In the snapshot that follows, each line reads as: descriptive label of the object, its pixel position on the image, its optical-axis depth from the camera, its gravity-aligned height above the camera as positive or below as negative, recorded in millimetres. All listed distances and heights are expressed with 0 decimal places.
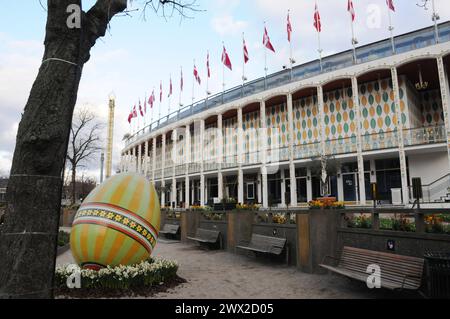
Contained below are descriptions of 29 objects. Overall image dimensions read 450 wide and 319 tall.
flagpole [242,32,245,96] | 34219 +13128
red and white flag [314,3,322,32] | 27517 +14802
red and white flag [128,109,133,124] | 51375 +13781
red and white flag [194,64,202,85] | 37031 +14076
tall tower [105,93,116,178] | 26375 +5510
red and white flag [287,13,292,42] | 29125 +15118
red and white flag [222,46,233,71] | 31966 +13795
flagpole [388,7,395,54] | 23812 +11913
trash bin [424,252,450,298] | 5066 -1077
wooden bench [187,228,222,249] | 14023 -1297
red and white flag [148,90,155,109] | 44438 +14015
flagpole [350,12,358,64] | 25694 +12150
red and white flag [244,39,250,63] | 31781 +14149
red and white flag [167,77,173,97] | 42406 +14539
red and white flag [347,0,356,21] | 25594 +14711
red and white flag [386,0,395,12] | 23438 +13738
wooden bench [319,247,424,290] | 5766 -1199
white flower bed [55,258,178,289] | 6812 -1392
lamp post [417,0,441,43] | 22266 +12084
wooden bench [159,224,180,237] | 18105 -1245
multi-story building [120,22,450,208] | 23016 +6563
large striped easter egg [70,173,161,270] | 7234 -405
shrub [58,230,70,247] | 14919 -1411
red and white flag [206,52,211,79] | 35594 +14662
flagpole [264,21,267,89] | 31878 +12690
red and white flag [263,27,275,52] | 29422 +14203
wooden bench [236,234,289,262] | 10188 -1219
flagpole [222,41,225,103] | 35762 +11818
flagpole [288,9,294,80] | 29781 +12866
